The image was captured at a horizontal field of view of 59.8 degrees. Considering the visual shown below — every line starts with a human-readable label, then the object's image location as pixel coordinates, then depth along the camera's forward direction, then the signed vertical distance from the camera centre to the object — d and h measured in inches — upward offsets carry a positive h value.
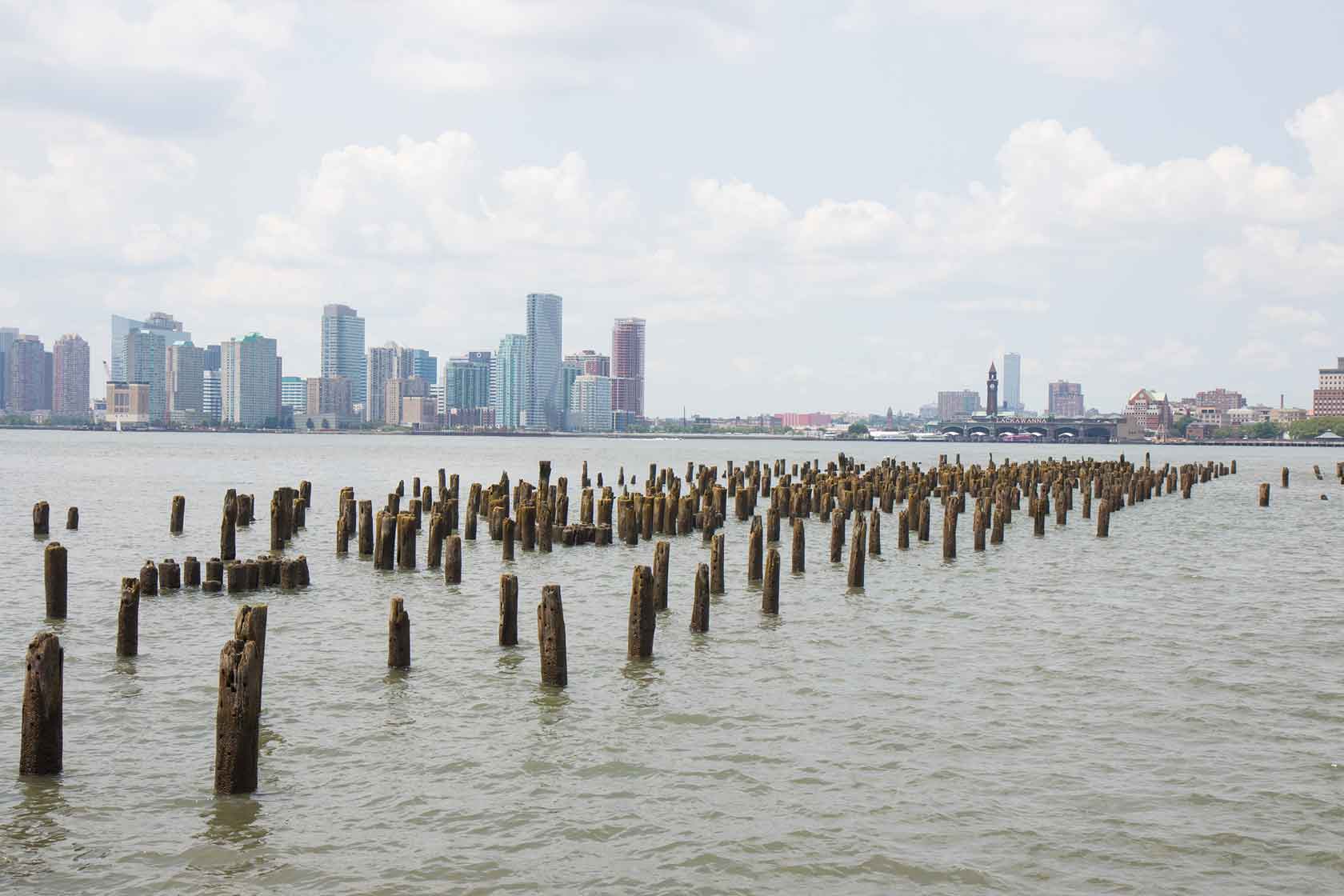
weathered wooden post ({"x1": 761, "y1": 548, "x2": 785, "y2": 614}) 855.1 -117.0
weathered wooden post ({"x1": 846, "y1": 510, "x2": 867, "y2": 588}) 997.8 -110.4
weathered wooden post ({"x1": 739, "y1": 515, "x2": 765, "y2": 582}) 1022.4 -113.5
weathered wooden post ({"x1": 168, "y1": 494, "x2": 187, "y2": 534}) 1438.2 -115.8
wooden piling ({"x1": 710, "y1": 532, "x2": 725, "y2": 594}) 950.4 -113.3
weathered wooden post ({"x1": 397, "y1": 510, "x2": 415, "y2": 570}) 1037.8 -106.0
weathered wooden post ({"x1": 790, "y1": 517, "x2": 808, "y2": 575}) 1094.4 -116.6
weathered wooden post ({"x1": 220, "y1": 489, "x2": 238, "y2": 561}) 1089.4 -105.9
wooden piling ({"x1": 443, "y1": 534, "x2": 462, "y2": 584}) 992.9 -116.8
